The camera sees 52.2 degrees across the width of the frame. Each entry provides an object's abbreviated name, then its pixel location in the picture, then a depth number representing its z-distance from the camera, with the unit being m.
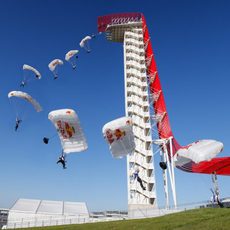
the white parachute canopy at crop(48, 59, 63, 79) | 30.28
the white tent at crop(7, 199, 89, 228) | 32.40
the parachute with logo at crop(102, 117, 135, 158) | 19.84
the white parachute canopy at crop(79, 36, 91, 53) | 35.60
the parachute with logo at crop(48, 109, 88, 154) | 21.86
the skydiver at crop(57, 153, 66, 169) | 21.36
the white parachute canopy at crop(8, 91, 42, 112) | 24.39
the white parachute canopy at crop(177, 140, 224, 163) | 17.82
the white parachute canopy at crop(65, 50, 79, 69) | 32.93
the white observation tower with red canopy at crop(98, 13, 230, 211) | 38.64
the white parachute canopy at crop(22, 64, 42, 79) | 28.72
